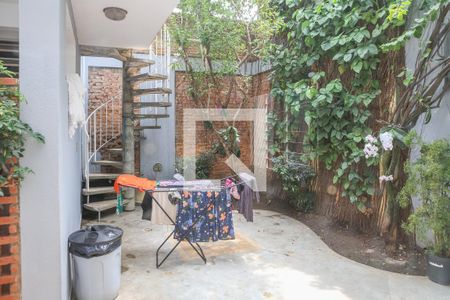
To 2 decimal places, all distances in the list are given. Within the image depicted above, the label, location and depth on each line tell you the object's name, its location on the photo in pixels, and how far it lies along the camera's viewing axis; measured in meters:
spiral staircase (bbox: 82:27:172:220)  5.64
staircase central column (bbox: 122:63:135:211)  6.00
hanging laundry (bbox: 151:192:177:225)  3.57
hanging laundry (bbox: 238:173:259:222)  3.77
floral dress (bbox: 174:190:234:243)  3.54
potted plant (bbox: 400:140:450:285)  3.14
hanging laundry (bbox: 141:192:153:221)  3.67
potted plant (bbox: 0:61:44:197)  1.93
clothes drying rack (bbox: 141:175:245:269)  3.52
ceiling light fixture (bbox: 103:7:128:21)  3.69
